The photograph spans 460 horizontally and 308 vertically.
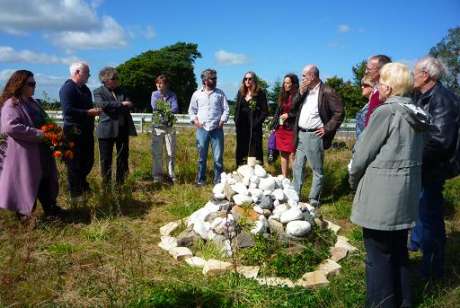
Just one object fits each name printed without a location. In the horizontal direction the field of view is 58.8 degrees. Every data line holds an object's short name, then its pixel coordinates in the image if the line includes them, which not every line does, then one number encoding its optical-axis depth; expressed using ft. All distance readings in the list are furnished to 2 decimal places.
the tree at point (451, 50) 124.98
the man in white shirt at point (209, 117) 21.90
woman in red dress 20.85
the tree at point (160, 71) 143.84
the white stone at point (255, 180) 17.02
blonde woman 8.93
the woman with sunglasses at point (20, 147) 15.25
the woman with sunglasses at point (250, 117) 22.93
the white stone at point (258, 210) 15.60
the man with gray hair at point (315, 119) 17.60
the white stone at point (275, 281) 11.80
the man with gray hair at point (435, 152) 10.98
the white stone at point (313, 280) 11.83
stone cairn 12.77
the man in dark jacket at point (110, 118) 20.18
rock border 11.97
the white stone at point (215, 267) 12.59
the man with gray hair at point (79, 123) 18.62
